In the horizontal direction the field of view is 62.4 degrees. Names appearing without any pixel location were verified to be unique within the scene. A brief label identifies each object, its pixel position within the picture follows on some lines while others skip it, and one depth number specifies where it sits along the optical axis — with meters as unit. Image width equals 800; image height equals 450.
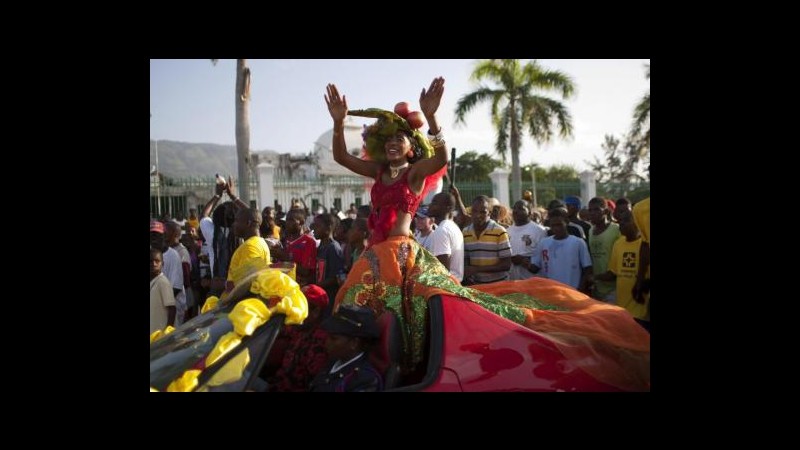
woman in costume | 3.66
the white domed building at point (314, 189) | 17.08
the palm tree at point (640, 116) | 21.70
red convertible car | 3.16
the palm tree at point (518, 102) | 21.06
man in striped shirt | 6.25
